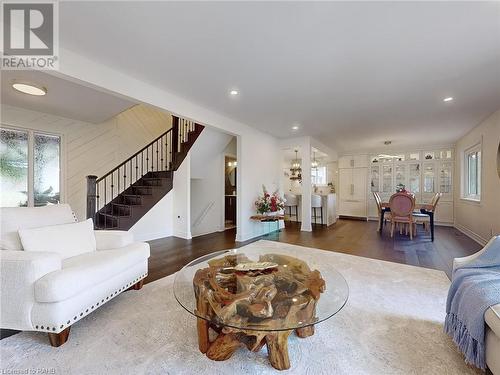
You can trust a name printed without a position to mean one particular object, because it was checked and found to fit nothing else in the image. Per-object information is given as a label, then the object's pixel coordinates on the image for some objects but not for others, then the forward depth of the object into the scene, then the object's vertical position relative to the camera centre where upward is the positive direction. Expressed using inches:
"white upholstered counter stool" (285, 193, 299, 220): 276.5 -17.1
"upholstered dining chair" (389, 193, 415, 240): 184.7 -18.3
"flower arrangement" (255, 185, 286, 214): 196.4 -15.0
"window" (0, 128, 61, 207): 146.3 +14.1
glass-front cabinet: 256.2 +13.8
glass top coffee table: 48.6 -28.1
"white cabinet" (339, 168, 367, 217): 303.0 -6.3
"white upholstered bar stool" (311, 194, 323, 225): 247.6 -16.2
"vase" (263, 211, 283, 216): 199.4 -24.2
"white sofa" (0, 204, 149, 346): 58.9 -26.9
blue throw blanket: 48.8 -27.0
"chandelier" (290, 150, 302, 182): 331.3 +24.2
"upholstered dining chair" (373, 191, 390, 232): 215.5 -19.2
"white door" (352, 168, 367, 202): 302.7 +4.7
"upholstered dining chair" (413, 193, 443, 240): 188.5 -24.3
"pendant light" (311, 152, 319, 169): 316.8 +33.8
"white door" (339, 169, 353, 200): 314.0 +3.7
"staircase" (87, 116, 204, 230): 169.0 +7.1
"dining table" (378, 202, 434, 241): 184.7 -21.6
